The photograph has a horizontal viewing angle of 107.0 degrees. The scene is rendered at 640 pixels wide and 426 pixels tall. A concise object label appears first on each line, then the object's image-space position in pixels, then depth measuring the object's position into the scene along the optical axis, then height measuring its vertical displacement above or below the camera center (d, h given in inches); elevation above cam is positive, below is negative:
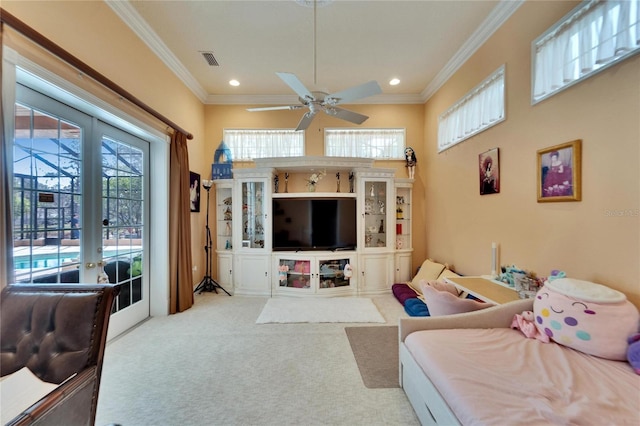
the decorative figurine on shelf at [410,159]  169.8 +36.3
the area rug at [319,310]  120.0 -55.0
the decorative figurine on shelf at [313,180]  164.4 +21.3
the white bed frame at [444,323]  66.3 -34.0
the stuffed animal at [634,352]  49.3 -30.6
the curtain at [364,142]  173.8 +49.9
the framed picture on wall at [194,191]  152.1 +13.1
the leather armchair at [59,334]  45.7 -24.3
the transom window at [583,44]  60.3 +48.2
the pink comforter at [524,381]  40.3 -34.8
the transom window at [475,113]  103.5 +49.5
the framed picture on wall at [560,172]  70.6 +11.8
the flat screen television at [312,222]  157.9 -8.0
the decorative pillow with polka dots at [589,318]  53.0 -25.8
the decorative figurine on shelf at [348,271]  153.4 -39.6
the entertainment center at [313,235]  154.3 -16.7
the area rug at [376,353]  77.2 -55.3
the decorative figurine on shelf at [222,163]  169.6 +34.2
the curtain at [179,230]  126.1 -10.5
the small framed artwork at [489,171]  103.6 +17.4
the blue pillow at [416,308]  114.1 -49.3
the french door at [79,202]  69.1 +3.3
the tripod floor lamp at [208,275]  161.2 -44.6
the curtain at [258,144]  174.2 +49.0
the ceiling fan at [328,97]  82.8 +42.6
